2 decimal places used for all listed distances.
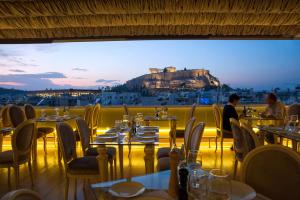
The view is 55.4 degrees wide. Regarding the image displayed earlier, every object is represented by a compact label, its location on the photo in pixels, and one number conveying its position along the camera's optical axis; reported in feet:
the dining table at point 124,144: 10.75
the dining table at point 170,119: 19.81
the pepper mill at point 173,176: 5.16
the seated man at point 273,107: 19.35
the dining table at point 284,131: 12.38
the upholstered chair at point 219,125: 18.89
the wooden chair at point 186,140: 11.94
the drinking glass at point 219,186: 4.14
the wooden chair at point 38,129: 19.84
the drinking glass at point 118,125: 14.19
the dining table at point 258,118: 18.57
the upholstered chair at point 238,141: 12.20
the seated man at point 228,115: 18.42
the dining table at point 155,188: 5.14
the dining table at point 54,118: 19.66
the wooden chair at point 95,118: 21.47
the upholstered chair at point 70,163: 10.85
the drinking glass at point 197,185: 4.42
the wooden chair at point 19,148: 12.29
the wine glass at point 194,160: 5.05
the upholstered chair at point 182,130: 20.02
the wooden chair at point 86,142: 12.83
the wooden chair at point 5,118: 21.77
